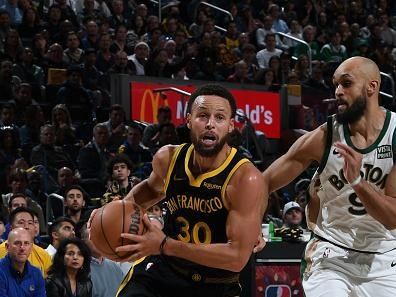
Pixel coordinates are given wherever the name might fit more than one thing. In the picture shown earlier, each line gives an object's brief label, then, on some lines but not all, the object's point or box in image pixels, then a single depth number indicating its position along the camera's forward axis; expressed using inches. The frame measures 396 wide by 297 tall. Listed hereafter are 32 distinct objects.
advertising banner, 539.8
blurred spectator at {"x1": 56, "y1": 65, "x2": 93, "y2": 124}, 520.1
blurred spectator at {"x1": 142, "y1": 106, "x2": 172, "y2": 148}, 488.4
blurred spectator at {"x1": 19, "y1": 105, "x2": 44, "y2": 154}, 479.5
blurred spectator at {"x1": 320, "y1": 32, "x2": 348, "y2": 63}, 703.7
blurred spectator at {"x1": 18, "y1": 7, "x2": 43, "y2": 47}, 564.7
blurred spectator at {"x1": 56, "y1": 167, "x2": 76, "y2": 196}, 436.1
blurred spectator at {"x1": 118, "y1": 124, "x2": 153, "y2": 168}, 476.4
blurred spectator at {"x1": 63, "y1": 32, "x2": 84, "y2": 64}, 545.3
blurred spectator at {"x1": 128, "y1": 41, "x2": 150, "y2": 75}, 566.3
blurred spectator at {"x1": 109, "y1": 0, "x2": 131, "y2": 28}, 628.7
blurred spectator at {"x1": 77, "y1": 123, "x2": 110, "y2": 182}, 463.8
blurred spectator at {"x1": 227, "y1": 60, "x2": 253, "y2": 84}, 594.2
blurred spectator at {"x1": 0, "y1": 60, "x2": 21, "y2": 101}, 499.5
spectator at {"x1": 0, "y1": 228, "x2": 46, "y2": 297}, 318.0
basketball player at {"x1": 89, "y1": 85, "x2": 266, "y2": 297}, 178.2
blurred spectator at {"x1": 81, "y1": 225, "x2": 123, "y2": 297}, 340.8
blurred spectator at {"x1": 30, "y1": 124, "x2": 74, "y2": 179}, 454.9
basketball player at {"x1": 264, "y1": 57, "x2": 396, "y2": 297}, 197.9
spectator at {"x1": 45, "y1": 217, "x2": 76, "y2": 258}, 359.9
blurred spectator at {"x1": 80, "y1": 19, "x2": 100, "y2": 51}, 569.6
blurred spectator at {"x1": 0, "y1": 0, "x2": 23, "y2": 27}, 568.7
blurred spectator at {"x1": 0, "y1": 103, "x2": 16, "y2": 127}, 470.0
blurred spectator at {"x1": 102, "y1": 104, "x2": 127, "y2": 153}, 485.2
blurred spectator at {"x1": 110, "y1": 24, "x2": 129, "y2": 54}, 578.9
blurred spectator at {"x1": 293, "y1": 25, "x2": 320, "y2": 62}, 707.4
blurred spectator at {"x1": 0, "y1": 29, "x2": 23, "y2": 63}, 521.0
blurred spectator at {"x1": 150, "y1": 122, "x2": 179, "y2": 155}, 484.4
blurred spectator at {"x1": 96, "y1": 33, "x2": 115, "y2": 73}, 554.3
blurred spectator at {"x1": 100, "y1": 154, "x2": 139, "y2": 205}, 387.9
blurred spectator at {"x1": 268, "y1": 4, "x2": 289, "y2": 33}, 719.7
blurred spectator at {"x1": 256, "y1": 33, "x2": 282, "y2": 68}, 650.8
